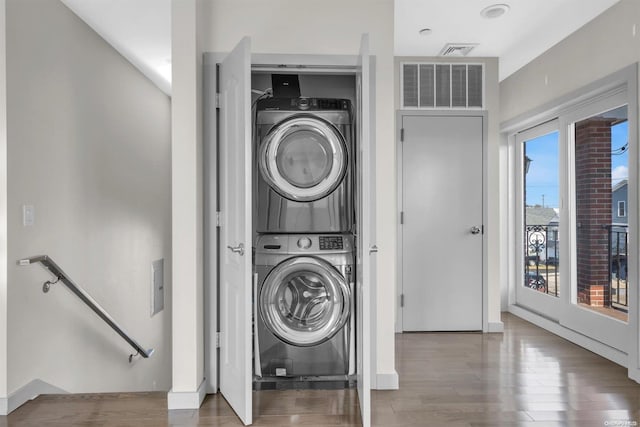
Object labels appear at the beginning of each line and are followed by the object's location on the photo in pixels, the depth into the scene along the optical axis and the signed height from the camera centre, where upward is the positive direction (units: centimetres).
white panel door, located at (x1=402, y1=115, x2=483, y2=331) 435 -12
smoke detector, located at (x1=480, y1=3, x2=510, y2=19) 331 +145
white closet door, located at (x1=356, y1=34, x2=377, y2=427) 227 -13
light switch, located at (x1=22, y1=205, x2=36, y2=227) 273 -2
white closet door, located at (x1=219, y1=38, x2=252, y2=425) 241 -11
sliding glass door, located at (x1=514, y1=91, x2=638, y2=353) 351 -9
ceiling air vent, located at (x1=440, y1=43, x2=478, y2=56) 402 +143
